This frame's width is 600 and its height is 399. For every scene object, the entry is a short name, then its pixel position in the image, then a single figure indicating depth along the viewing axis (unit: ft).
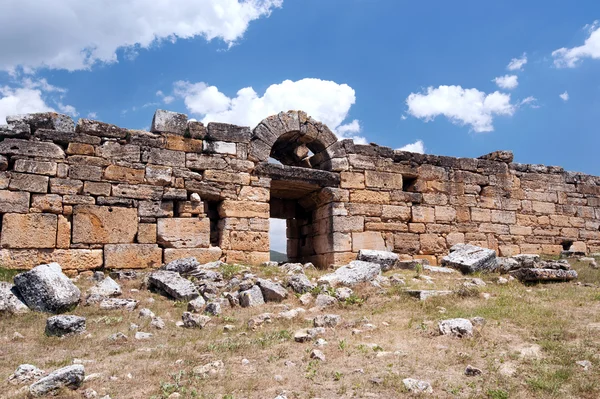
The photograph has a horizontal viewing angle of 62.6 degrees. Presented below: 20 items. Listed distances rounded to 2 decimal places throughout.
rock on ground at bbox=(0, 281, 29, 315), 21.09
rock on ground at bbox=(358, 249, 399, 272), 32.73
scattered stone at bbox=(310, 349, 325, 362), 16.06
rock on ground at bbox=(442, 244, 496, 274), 32.71
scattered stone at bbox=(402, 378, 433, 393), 13.60
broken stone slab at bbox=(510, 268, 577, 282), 28.94
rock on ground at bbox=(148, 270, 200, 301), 24.34
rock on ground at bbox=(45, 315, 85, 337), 18.78
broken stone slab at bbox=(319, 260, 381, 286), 26.71
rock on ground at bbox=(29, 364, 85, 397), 13.33
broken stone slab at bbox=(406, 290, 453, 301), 24.25
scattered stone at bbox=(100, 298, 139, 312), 22.45
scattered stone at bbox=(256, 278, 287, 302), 24.30
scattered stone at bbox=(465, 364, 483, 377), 14.82
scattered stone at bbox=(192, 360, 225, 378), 14.70
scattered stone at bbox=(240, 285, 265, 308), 23.61
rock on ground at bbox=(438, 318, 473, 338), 18.29
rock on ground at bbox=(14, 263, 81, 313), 21.84
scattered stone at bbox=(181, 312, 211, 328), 20.49
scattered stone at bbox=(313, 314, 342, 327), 20.03
